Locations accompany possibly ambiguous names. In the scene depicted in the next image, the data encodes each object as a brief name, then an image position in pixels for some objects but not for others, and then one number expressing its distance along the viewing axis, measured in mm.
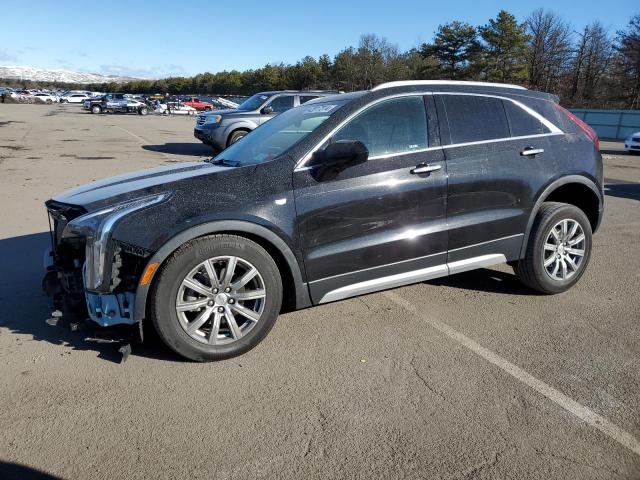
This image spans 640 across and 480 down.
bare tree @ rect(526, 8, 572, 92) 63312
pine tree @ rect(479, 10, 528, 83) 60234
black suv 3188
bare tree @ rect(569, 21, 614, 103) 59525
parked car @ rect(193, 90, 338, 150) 13875
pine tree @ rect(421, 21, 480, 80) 63094
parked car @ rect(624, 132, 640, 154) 19681
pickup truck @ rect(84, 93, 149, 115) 45688
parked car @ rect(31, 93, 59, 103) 72362
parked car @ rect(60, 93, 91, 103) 74062
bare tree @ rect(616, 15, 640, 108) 44781
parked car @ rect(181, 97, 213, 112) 54531
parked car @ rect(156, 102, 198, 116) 51375
